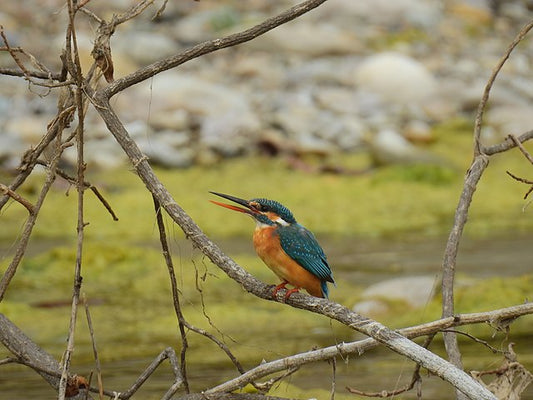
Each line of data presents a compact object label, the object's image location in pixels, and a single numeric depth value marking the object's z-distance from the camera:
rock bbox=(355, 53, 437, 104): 24.92
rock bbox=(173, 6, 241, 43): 28.72
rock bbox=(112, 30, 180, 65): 26.95
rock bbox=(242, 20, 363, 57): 27.67
